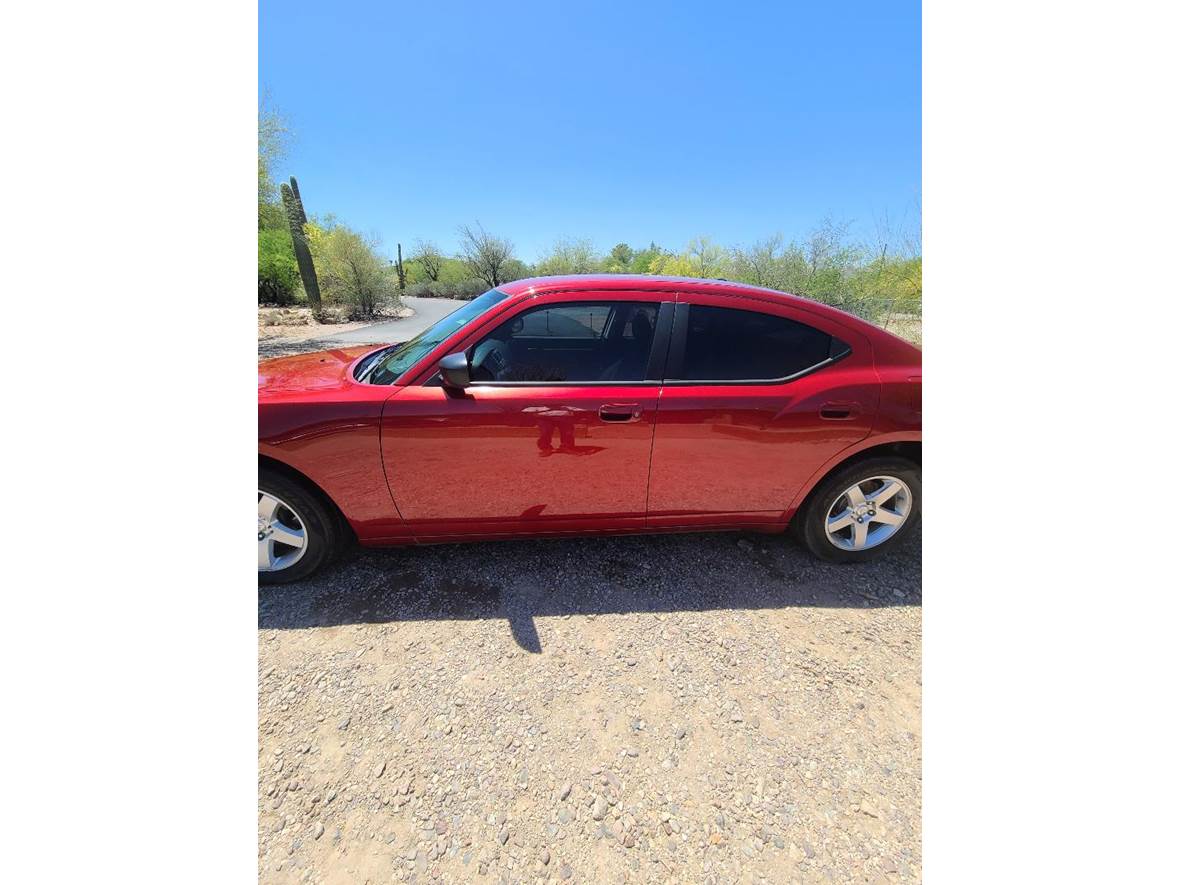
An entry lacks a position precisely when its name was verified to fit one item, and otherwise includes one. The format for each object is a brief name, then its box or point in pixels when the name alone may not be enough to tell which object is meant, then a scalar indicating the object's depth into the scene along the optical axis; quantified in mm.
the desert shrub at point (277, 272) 22562
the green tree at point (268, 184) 11211
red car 2193
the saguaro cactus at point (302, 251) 19297
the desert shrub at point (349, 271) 21656
